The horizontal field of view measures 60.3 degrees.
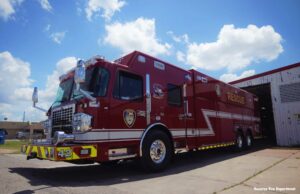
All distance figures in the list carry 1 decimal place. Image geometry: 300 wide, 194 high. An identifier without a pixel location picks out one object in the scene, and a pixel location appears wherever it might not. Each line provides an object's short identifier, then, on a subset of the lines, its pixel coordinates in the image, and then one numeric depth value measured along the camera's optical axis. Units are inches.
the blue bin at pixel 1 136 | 1016.9
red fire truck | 226.2
